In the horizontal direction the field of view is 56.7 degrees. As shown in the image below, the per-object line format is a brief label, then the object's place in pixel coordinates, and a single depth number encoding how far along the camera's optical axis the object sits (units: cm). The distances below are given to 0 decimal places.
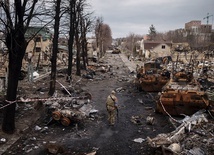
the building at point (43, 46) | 3039
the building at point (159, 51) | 4561
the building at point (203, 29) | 6142
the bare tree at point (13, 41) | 645
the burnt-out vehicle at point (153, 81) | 1383
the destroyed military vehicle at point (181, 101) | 869
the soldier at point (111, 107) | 803
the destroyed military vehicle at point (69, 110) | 775
